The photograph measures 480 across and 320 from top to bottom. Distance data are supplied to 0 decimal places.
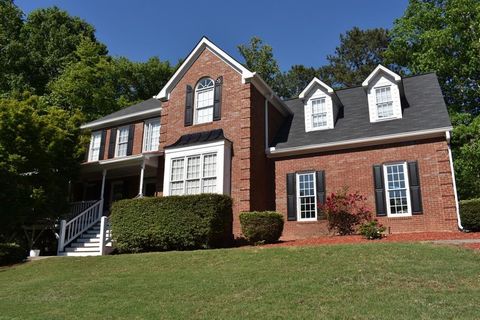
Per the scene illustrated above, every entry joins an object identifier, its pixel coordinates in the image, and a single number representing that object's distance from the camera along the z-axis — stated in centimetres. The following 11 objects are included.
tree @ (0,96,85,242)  1666
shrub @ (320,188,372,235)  1513
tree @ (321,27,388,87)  3997
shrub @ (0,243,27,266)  1484
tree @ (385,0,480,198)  2152
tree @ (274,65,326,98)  4312
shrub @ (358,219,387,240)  1259
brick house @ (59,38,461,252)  1466
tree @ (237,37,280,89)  4112
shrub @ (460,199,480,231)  1352
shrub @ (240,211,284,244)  1363
